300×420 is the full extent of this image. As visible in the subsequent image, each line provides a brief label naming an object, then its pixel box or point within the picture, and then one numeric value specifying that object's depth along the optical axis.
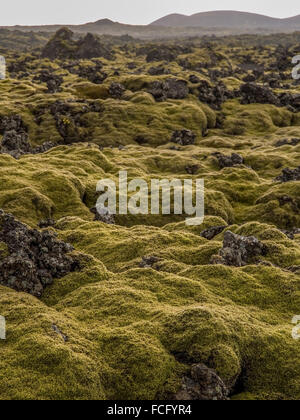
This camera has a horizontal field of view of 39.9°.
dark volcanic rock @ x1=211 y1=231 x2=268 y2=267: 15.97
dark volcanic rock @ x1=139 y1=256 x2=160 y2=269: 16.19
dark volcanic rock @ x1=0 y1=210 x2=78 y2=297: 13.88
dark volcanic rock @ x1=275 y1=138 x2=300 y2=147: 48.79
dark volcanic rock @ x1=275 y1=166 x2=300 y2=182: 31.62
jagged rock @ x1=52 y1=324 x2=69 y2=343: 11.03
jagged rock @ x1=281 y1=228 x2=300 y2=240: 20.96
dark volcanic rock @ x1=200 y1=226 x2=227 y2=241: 20.39
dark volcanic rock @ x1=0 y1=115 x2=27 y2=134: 48.28
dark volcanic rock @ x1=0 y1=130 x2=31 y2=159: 40.20
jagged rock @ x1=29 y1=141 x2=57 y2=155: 41.83
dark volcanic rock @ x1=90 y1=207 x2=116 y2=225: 23.08
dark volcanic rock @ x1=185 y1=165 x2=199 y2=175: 37.97
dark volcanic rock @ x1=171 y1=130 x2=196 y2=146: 50.81
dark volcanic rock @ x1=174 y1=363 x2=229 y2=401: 9.70
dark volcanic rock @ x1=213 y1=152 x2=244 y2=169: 39.78
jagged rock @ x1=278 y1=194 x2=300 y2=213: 26.12
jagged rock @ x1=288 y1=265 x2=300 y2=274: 15.44
